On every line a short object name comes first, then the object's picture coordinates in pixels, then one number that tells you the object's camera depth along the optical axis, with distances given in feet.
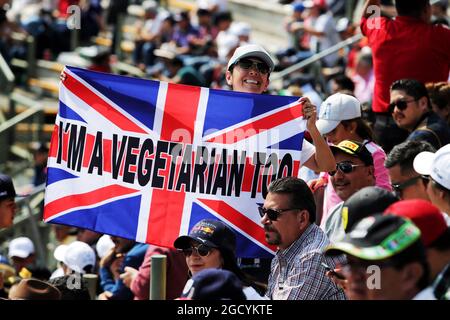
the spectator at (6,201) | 47.62
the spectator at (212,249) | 38.78
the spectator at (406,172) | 40.22
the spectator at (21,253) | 73.00
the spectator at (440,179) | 36.73
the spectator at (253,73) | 48.42
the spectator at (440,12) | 84.23
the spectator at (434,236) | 29.68
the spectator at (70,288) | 47.39
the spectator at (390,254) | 27.50
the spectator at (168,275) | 49.55
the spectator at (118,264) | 56.13
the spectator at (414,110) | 53.83
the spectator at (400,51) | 60.08
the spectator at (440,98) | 57.98
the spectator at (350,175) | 46.32
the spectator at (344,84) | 71.64
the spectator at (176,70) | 92.38
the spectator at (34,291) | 43.04
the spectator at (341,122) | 51.75
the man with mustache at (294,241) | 39.34
